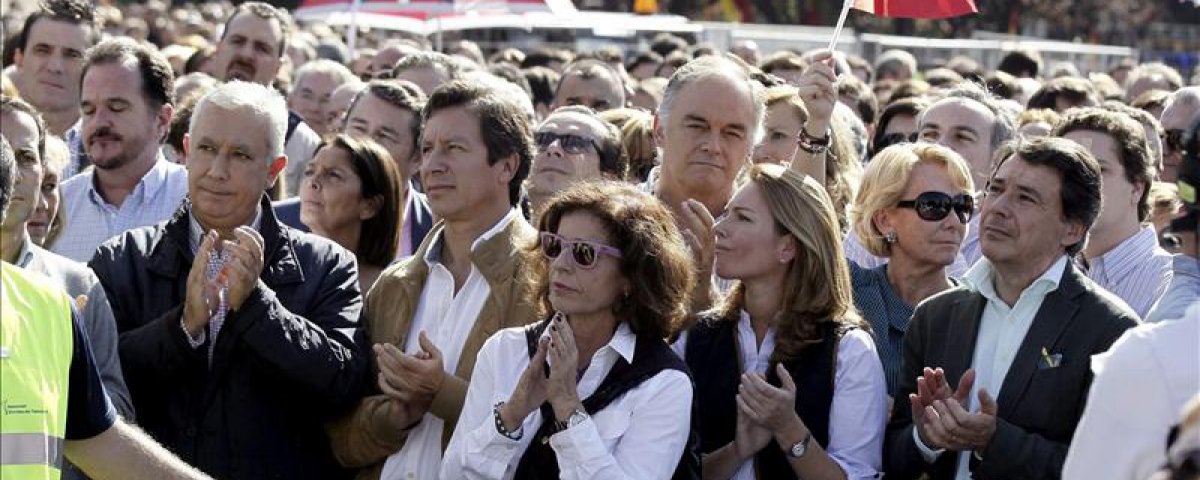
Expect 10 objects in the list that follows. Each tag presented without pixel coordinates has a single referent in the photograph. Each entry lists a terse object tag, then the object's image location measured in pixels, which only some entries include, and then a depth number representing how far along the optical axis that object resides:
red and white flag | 13.65
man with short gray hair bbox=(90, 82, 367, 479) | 9.91
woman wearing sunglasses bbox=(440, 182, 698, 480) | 9.03
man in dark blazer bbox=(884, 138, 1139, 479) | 9.15
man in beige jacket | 10.18
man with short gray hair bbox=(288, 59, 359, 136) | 21.50
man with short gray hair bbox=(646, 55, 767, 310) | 11.98
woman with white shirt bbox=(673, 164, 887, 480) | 9.47
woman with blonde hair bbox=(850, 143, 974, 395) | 11.34
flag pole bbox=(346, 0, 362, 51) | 28.27
